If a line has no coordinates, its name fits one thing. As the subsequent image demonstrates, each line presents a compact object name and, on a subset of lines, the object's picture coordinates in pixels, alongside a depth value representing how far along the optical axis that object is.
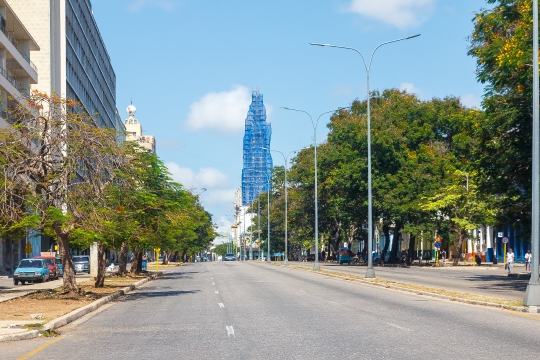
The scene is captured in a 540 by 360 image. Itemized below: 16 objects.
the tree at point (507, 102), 30.88
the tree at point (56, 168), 25.23
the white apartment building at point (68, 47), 69.94
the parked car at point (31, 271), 44.72
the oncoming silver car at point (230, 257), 157.12
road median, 21.68
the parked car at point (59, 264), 60.41
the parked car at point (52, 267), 50.29
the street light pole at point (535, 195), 21.16
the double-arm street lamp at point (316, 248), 57.06
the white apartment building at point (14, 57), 52.62
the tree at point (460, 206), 65.62
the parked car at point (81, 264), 61.44
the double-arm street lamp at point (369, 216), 40.41
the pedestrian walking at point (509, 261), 48.27
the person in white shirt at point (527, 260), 51.38
